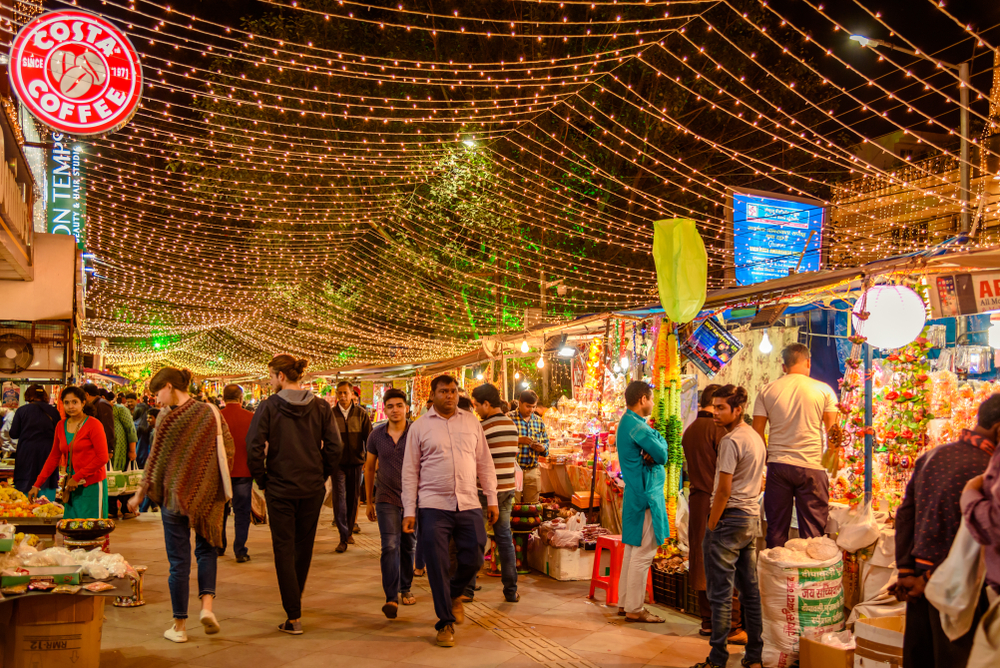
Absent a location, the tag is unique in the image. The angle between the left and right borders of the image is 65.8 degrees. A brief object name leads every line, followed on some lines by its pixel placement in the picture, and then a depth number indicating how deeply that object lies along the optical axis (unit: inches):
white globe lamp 217.8
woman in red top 264.7
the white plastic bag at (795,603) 184.1
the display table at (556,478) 408.8
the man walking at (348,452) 335.3
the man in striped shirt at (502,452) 252.1
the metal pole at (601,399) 315.4
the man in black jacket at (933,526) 123.0
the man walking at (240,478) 308.2
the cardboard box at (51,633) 160.9
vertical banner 440.8
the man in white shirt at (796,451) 207.6
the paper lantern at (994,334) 283.1
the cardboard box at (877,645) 147.6
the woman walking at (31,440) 322.0
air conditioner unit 315.0
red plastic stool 244.2
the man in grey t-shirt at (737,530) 180.5
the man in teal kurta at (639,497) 226.2
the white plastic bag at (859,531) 204.5
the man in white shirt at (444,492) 202.7
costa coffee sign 231.0
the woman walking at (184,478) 196.1
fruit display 234.2
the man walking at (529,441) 319.6
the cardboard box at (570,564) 288.5
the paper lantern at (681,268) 242.8
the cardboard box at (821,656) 167.2
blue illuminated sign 530.9
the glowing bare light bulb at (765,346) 327.9
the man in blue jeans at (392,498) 232.7
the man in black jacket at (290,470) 207.8
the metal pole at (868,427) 224.7
